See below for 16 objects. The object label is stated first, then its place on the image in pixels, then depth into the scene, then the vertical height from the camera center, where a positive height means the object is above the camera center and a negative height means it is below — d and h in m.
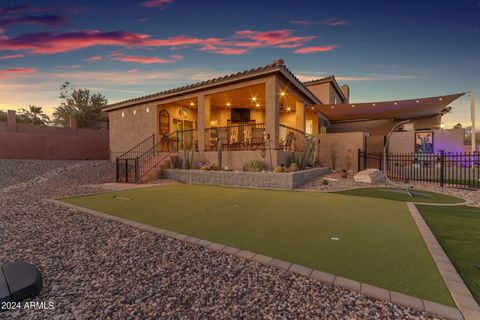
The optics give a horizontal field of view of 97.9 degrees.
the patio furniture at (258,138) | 10.05 +0.79
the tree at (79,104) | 28.98 +7.35
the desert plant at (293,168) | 8.81 -0.60
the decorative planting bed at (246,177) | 7.97 -1.01
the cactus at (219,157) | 9.88 -0.13
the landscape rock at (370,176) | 9.04 -1.02
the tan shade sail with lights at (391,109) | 10.84 +2.67
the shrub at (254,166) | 9.00 -0.53
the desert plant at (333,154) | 13.09 -0.03
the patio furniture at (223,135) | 10.95 +1.02
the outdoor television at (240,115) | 15.77 +2.97
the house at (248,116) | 9.75 +2.65
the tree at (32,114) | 29.16 +6.05
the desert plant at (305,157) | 10.17 -0.17
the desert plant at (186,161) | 10.72 -0.34
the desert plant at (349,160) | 12.47 -0.39
